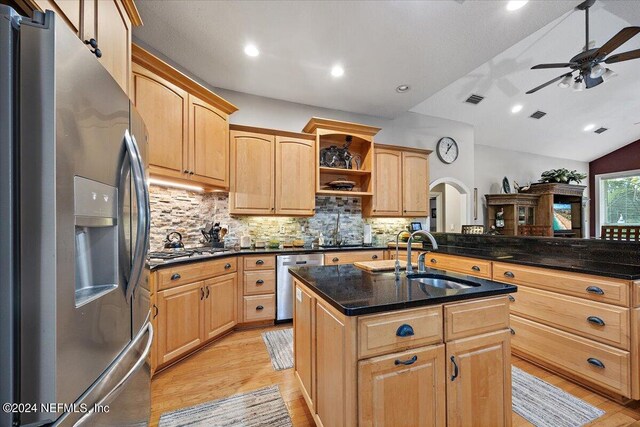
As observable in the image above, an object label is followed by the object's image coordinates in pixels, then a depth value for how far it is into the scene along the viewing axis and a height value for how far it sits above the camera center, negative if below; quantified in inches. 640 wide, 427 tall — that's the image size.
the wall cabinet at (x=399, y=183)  165.3 +20.7
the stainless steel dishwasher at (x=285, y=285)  127.0 -34.0
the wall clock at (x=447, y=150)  199.8 +50.2
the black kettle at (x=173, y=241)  111.0 -10.7
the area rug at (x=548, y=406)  65.1 -51.6
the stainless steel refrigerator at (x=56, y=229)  23.1 -1.2
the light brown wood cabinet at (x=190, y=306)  82.8 -33.2
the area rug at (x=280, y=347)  92.2 -52.6
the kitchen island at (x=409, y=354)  42.7 -25.2
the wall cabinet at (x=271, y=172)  134.1 +23.3
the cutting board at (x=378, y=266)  72.9 -14.7
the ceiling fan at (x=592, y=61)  103.4 +69.9
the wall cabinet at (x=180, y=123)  90.4 +37.4
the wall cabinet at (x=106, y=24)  42.2 +37.8
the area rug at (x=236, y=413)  65.0 -51.7
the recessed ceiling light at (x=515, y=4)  85.8 +70.1
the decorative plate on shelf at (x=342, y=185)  156.1 +18.4
